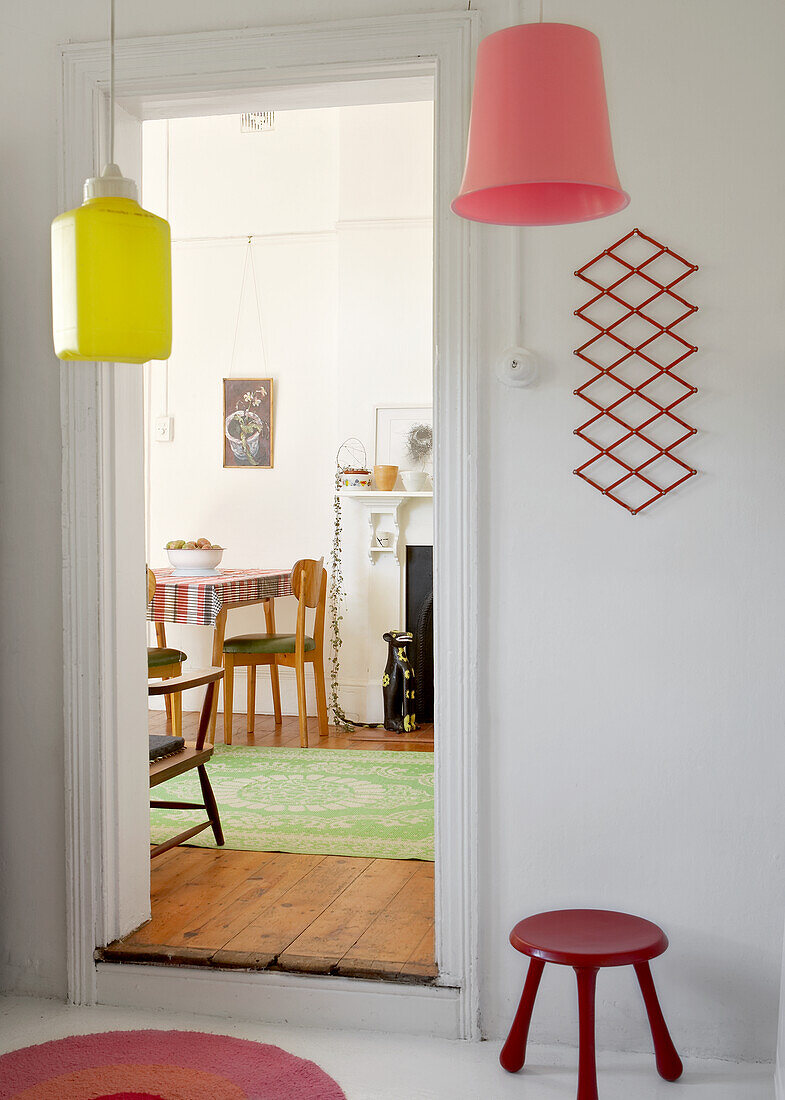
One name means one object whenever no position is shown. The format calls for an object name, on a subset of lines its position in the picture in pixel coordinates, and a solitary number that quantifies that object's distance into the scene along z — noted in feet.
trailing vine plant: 21.77
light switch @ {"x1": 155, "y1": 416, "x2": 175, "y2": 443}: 22.99
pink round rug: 8.22
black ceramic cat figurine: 20.66
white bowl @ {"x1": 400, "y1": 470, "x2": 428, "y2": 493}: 21.25
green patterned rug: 13.55
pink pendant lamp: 5.28
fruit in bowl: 20.94
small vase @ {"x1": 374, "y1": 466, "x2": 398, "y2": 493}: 20.86
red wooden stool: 7.79
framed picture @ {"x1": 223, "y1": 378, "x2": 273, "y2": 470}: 22.54
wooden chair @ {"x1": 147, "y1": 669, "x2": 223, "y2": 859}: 11.84
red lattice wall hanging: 8.85
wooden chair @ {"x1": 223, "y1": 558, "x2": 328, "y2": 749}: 19.88
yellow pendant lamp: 5.60
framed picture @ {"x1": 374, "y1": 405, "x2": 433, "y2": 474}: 21.67
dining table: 18.85
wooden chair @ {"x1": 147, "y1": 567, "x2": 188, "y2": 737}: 16.93
